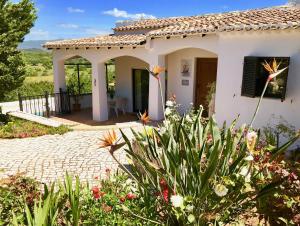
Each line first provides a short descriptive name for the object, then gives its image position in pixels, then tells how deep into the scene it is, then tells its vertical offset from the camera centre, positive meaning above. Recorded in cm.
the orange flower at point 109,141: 334 -88
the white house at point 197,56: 897 +32
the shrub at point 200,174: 316 -127
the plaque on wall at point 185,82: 1405 -89
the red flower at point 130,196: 473 -215
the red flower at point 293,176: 385 -149
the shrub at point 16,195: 470 -228
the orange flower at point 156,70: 405 -9
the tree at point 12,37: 1396 +128
